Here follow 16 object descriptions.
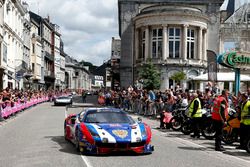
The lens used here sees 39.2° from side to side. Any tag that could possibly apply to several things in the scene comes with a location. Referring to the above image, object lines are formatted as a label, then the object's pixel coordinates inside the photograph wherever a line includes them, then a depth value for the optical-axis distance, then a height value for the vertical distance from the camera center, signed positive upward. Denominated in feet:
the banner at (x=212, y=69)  68.64 +3.62
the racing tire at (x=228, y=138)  36.65 -5.27
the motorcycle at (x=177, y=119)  47.73 -4.42
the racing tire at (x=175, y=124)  48.72 -5.08
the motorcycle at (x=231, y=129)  35.46 -4.31
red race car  28.09 -3.83
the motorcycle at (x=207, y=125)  41.63 -4.54
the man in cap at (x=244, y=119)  32.43 -2.89
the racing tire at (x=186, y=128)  44.70 -5.21
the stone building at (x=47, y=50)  225.81 +26.17
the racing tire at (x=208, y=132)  41.47 -5.34
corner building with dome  146.13 +20.50
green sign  65.50 +5.15
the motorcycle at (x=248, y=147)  31.95 -5.41
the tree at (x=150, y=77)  129.88 +3.85
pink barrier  64.33 -4.63
